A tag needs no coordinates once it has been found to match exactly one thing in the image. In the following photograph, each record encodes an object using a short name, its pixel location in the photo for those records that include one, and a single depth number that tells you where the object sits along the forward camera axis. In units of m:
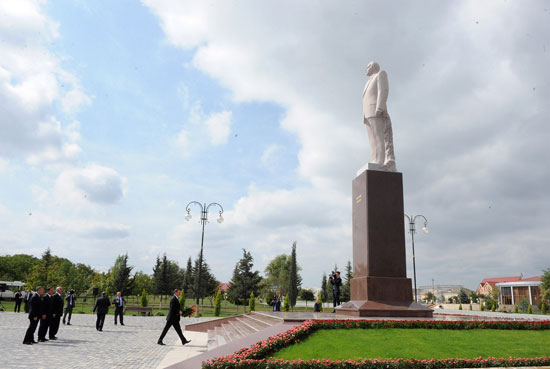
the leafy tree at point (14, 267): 69.89
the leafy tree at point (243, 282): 39.38
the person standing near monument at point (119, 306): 19.38
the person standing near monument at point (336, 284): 16.20
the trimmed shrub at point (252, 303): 31.13
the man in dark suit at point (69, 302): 18.81
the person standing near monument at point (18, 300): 27.85
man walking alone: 11.45
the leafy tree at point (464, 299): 69.19
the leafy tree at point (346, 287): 52.59
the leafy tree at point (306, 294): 67.91
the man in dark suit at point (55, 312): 12.96
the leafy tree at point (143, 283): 50.67
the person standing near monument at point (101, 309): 16.38
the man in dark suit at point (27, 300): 25.27
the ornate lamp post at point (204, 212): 25.89
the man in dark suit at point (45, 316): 12.38
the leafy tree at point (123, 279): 41.00
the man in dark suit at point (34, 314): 11.63
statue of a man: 13.45
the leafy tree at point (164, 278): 48.53
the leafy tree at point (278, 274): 68.38
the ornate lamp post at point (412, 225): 29.16
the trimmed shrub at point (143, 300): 33.25
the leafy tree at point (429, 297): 73.38
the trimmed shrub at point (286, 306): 30.94
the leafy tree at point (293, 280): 51.06
